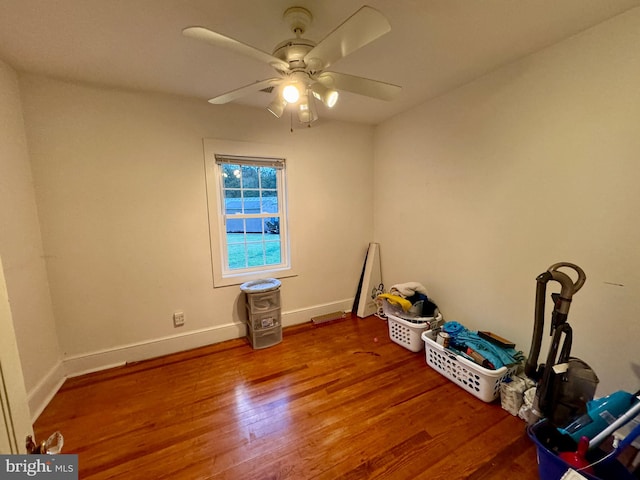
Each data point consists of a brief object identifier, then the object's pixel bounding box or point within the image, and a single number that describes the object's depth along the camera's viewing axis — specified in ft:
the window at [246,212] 8.41
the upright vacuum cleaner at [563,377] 4.68
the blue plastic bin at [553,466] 3.60
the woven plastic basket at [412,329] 7.95
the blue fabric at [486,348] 6.05
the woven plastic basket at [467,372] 5.89
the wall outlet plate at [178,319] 8.13
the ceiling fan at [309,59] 3.50
